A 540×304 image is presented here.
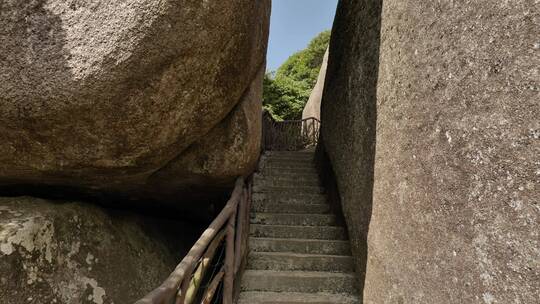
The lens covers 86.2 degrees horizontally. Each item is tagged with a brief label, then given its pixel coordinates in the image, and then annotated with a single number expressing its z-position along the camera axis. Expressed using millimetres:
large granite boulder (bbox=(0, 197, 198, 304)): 2311
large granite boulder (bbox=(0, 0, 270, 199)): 1917
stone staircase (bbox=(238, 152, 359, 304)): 2996
